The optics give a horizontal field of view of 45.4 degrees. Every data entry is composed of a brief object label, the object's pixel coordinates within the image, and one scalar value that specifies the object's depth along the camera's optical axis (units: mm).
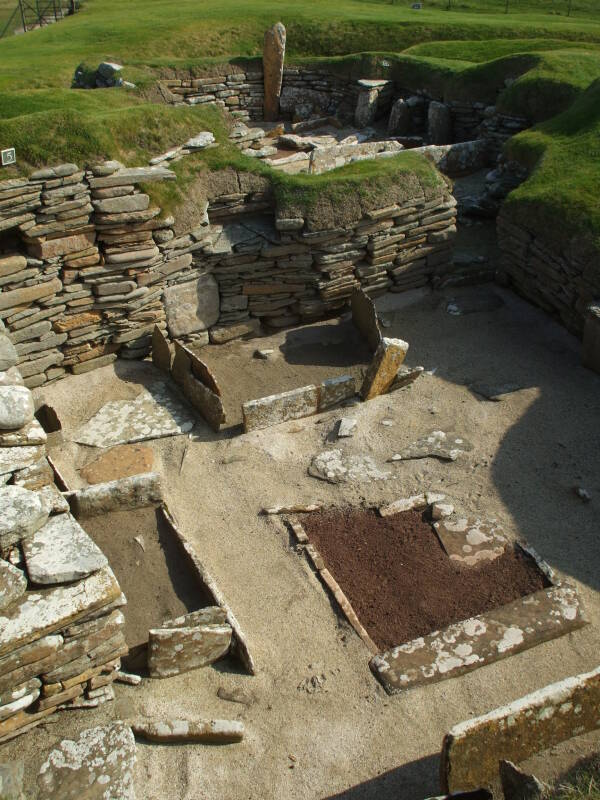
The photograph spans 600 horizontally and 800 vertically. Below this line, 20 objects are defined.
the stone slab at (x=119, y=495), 7344
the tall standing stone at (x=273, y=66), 19797
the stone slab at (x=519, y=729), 4957
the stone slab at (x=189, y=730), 5641
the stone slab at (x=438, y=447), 8688
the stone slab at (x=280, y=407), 9000
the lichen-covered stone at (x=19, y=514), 5332
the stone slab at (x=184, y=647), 5980
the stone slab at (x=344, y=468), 8406
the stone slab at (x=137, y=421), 9008
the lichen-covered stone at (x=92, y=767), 5035
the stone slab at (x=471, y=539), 7406
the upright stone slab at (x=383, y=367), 9401
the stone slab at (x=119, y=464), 8438
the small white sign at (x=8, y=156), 8930
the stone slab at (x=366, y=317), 10430
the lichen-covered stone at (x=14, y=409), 6477
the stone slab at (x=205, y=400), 8969
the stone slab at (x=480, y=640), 6262
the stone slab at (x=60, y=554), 5180
